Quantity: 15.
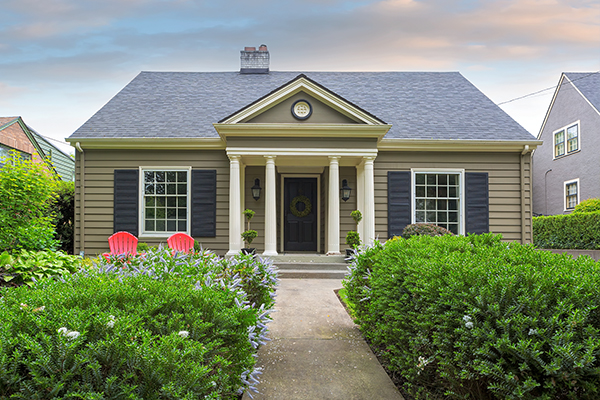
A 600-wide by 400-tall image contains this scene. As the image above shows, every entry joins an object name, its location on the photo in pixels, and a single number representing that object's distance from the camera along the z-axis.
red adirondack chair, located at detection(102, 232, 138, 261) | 6.64
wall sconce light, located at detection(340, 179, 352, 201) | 8.62
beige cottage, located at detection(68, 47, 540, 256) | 7.79
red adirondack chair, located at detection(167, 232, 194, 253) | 6.54
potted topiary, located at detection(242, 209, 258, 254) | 7.49
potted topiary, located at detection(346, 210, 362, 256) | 7.43
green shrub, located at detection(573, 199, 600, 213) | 11.03
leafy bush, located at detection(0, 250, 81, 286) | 3.18
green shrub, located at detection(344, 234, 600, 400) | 1.30
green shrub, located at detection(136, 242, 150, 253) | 7.01
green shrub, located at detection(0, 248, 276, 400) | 1.04
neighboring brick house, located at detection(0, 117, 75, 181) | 13.30
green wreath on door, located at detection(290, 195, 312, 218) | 9.30
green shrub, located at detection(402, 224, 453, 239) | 7.21
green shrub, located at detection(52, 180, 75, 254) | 8.58
